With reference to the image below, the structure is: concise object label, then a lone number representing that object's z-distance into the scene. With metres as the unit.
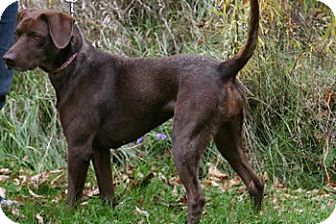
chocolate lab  7.25
